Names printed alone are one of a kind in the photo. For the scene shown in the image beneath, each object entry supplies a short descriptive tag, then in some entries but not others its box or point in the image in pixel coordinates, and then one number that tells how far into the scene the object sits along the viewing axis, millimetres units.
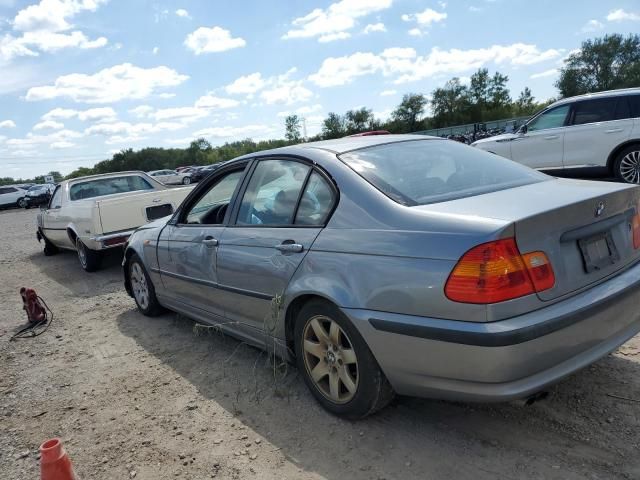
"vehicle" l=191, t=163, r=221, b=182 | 45812
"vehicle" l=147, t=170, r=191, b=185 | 44481
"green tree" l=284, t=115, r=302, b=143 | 95950
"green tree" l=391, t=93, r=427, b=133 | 92812
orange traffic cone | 2363
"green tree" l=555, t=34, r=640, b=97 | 76619
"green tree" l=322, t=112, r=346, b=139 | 96500
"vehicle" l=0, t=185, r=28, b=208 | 38884
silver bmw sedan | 2252
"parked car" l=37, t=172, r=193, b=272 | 7547
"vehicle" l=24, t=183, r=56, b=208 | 37625
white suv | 8445
